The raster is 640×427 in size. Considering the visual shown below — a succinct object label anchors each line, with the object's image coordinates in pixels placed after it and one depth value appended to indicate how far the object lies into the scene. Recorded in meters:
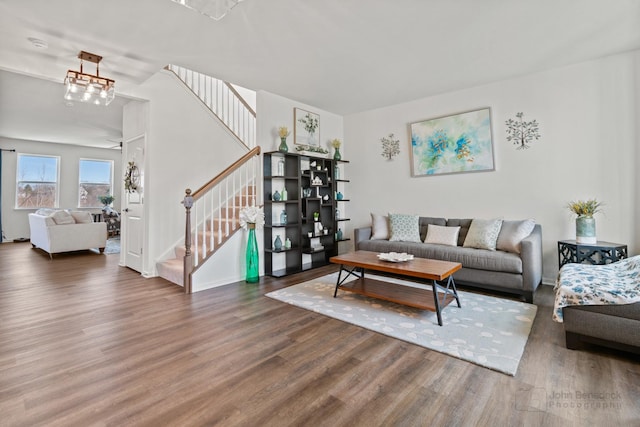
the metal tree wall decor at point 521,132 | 3.83
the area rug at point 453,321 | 2.11
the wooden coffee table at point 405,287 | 2.63
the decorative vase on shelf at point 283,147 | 4.38
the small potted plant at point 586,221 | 3.18
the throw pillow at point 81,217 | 6.18
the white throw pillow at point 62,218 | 5.86
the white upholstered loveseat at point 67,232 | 5.71
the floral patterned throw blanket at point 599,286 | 2.00
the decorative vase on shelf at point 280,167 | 4.52
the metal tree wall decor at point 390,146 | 5.05
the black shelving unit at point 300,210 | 4.41
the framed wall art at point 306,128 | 4.85
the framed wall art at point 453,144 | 4.14
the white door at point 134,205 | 4.49
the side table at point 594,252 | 3.03
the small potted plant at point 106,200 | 8.95
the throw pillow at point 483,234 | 3.63
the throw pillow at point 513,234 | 3.42
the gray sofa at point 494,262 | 3.09
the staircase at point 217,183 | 3.71
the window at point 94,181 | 8.97
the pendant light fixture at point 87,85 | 3.11
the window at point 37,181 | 8.01
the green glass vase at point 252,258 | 4.02
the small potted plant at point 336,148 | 5.26
